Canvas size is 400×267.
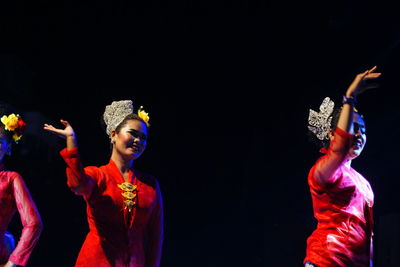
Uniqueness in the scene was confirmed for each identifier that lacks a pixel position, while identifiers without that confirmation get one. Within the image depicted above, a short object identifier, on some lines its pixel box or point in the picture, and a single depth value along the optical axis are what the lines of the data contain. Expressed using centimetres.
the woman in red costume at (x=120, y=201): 532
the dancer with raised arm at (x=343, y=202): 477
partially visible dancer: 554
